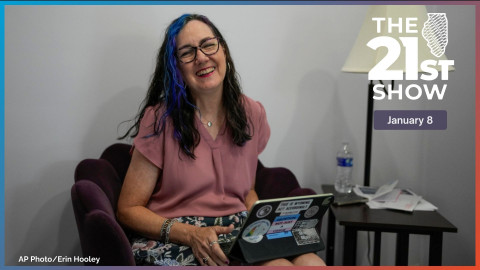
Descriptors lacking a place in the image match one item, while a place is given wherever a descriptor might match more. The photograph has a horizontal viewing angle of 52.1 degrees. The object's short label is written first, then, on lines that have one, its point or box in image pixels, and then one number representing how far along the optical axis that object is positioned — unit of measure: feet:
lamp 5.74
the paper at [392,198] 5.86
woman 4.98
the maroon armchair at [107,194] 4.18
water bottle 6.41
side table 5.32
